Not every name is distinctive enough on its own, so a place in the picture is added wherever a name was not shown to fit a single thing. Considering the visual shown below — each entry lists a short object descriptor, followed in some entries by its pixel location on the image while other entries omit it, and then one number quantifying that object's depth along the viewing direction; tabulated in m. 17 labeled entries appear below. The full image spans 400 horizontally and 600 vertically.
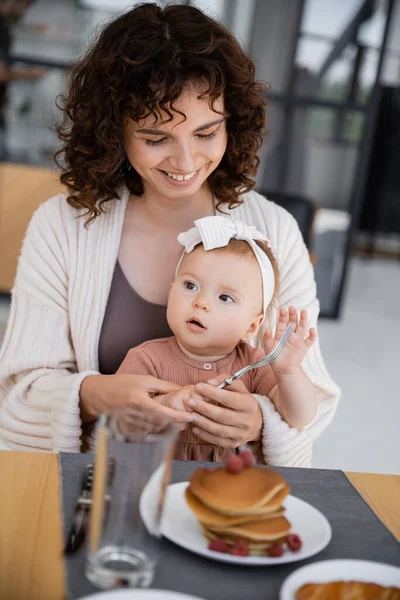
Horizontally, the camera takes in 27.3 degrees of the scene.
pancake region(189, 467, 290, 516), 0.87
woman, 1.57
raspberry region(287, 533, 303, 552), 0.90
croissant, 0.81
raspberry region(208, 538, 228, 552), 0.89
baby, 1.48
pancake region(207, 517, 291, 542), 0.88
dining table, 0.84
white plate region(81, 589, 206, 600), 0.77
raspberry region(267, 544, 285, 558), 0.89
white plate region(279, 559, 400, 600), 0.84
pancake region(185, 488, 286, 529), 0.88
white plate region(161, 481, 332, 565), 0.88
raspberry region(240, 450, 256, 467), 0.92
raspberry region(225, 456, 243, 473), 0.90
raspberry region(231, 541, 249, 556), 0.88
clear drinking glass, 0.80
